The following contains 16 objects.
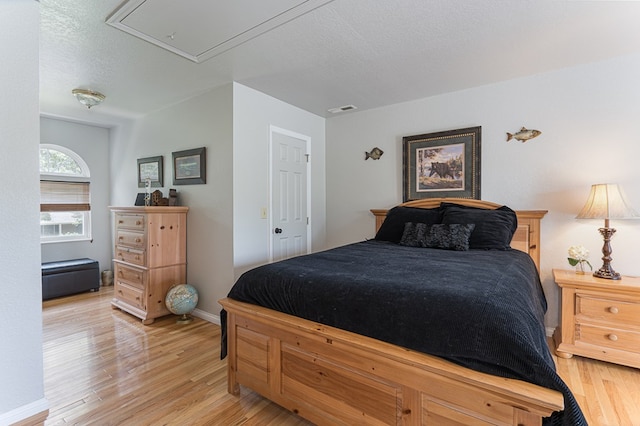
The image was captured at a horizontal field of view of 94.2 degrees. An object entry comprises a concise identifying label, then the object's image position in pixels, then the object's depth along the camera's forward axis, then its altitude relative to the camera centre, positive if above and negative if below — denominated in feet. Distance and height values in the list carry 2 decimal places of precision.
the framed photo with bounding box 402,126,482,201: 10.52 +1.53
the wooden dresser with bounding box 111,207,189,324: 10.43 -1.86
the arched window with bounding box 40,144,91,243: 14.15 +0.58
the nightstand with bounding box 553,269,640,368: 7.14 -2.87
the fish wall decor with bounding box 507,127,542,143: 9.48 +2.27
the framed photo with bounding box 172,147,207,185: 10.82 +1.52
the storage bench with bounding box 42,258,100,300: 12.58 -3.11
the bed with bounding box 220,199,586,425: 3.59 -2.01
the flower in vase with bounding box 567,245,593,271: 8.27 -1.43
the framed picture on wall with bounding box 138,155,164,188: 12.76 +1.61
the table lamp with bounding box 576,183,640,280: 7.68 -0.17
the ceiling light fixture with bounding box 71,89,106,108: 10.62 +4.04
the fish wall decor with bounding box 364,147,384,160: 12.55 +2.22
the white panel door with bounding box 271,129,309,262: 11.62 +0.44
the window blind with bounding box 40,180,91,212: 14.09 +0.55
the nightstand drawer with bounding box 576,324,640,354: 7.11 -3.30
